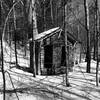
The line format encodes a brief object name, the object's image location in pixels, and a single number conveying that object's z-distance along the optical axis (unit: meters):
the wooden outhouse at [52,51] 10.69
